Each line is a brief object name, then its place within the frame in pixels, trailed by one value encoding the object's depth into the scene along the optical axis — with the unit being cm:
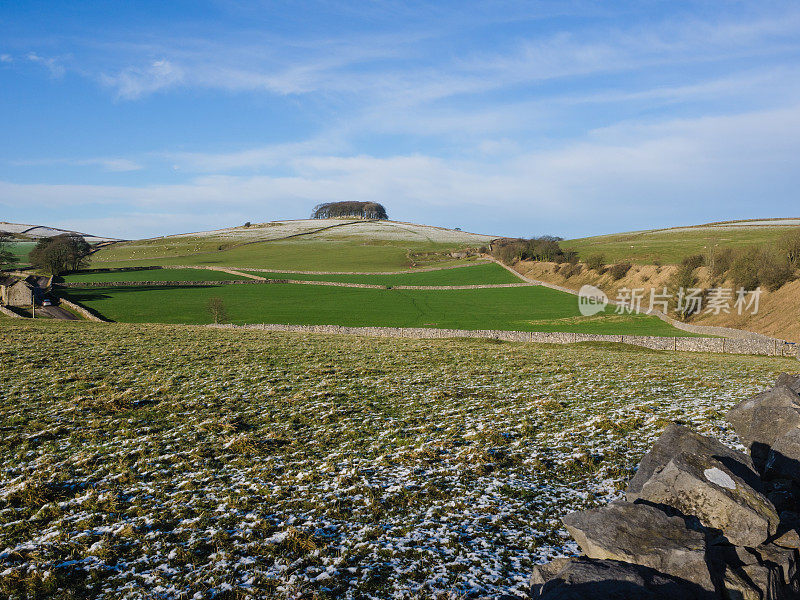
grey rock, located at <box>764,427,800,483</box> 985
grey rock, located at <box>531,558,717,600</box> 597
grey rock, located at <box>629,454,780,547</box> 731
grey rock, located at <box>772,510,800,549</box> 743
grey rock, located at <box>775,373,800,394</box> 1503
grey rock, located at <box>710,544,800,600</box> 660
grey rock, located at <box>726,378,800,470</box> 1183
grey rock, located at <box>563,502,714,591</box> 647
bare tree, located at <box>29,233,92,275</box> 9975
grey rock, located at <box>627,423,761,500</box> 898
